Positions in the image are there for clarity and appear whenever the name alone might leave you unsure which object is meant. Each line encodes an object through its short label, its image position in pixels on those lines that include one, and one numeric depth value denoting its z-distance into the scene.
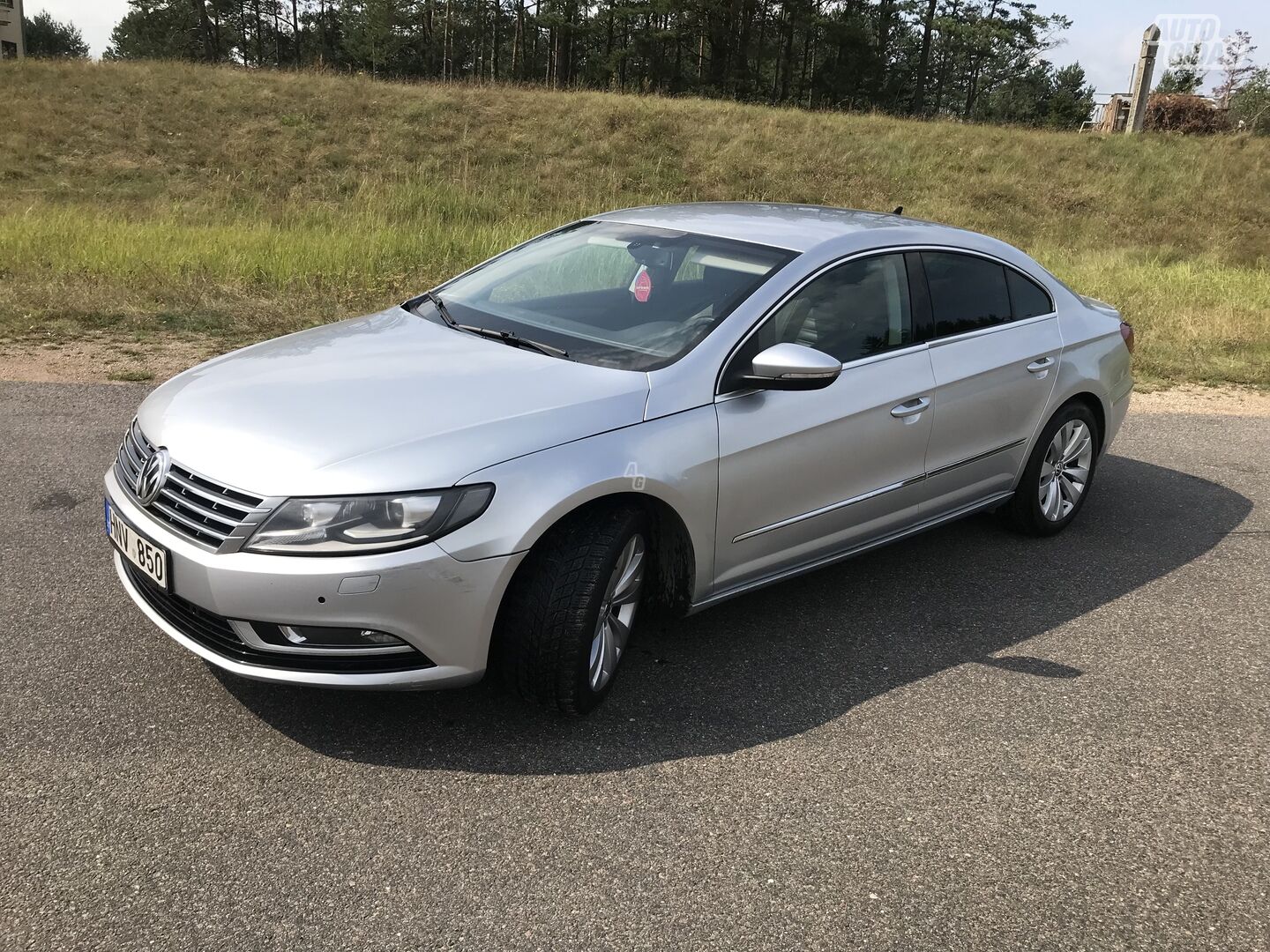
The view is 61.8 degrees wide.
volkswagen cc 2.91
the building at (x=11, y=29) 53.91
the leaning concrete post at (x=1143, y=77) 30.20
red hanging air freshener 4.08
